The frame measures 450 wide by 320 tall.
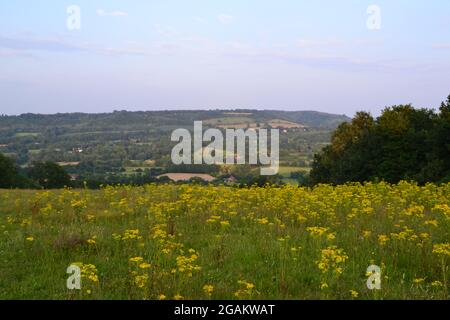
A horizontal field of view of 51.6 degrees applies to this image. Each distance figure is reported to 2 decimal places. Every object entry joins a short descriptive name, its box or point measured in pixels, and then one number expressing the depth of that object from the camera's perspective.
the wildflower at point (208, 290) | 6.12
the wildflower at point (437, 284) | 6.68
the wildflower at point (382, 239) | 8.23
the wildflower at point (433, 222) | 9.25
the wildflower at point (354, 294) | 6.31
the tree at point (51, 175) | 51.94
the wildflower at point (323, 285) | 6.46
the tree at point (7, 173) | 48.91
